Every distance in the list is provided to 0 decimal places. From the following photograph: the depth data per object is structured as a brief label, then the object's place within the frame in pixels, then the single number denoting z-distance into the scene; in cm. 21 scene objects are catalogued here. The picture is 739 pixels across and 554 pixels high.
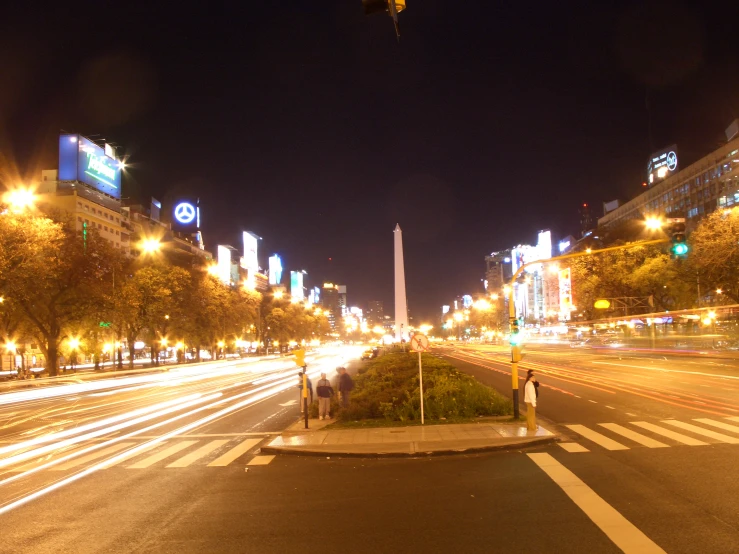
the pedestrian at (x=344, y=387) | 2167
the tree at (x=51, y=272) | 3838
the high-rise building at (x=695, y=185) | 8006
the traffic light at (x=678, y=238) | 1681
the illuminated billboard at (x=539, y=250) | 16350
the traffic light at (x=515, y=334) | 1847
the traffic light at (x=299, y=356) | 1800
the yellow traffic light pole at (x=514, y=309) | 1772
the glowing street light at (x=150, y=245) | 4990
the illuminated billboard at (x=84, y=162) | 8075
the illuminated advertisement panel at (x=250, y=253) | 16500
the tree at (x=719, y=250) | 4562
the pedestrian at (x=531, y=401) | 1498
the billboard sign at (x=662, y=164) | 10391
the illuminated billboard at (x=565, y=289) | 9721
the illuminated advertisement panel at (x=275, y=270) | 18955
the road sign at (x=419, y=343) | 1730
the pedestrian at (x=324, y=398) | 1975
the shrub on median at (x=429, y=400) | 1850
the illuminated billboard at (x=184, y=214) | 11819
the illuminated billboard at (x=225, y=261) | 14575
